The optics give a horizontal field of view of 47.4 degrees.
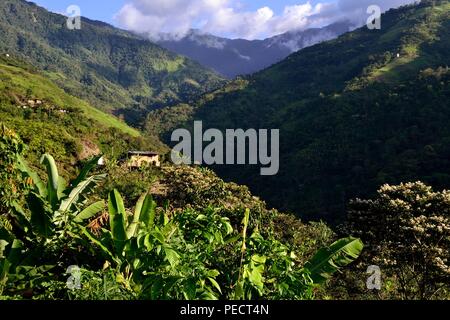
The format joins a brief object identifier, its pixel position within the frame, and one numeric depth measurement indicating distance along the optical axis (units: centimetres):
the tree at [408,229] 1550
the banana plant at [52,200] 851
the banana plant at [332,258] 802
